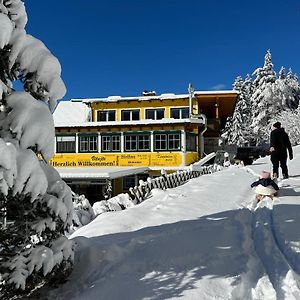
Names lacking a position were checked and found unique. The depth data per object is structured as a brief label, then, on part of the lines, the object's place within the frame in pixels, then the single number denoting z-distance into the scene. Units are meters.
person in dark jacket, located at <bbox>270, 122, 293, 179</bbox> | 11.28
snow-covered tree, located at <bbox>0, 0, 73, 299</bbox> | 3.17
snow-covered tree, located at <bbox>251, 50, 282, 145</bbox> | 53.12
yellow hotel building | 25.61
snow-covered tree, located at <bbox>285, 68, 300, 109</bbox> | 56.00
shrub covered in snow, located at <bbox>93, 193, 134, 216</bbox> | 8.74
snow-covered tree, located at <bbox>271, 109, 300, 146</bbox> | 48.00
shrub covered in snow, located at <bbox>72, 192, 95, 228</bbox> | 7.39
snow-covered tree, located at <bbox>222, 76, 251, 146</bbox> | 56.29
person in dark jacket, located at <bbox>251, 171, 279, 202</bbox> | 8.31
